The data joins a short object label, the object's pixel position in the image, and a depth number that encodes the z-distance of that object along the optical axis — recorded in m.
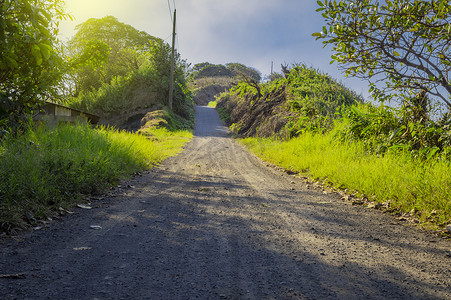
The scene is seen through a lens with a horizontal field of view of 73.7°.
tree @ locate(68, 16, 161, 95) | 34.38
